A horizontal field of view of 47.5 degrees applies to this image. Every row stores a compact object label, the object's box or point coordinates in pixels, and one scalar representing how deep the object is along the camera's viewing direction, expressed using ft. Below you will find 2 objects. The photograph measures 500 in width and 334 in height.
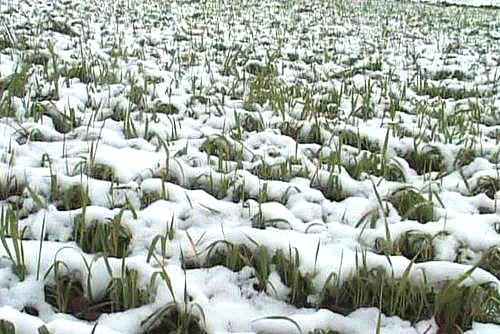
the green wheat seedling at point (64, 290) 6.70
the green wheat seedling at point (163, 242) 7.18
